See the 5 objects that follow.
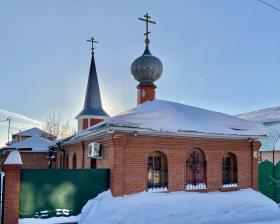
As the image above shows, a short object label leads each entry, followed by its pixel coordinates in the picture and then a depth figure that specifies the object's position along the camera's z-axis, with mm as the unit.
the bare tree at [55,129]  44903
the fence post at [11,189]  8133
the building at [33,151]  19672
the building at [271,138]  19147
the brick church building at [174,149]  9297
